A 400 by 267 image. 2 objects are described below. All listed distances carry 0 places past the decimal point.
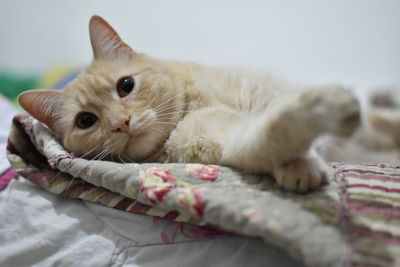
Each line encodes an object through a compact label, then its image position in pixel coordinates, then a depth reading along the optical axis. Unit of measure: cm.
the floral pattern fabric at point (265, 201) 35
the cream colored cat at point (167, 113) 40
